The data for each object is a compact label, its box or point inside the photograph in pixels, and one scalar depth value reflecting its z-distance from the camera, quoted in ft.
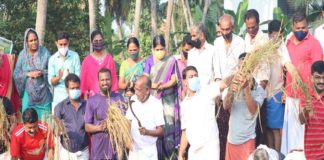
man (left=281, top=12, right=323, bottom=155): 32.24
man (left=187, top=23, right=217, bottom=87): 33.63
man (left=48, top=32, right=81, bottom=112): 35.83
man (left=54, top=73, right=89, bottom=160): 32.78
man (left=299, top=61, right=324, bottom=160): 27.14
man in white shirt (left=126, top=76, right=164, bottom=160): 30.94
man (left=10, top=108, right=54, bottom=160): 32.12
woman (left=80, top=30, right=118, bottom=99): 35.47
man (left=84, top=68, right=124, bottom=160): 31.96
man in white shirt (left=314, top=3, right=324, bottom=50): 35.50
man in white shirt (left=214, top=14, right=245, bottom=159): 32.35
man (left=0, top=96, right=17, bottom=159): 33.22
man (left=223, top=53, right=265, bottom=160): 29.26
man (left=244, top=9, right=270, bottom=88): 31.30
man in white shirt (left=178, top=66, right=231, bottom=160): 30.22
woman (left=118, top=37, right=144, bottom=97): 35.58
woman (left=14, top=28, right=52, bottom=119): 36.37
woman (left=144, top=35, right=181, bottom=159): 34.81
